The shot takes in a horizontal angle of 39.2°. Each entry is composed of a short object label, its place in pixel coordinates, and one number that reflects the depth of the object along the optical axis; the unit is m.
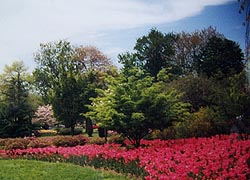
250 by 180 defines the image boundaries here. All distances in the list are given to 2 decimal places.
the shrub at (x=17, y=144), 10.45
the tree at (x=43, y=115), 23.19
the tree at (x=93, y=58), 20.02
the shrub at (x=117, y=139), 10.53
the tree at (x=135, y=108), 8.77
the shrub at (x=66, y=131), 18.86
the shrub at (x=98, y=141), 11.10
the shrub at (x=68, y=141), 10.92
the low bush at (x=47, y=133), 20.38
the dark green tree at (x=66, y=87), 16.06
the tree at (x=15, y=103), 18.14
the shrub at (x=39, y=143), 10.58
